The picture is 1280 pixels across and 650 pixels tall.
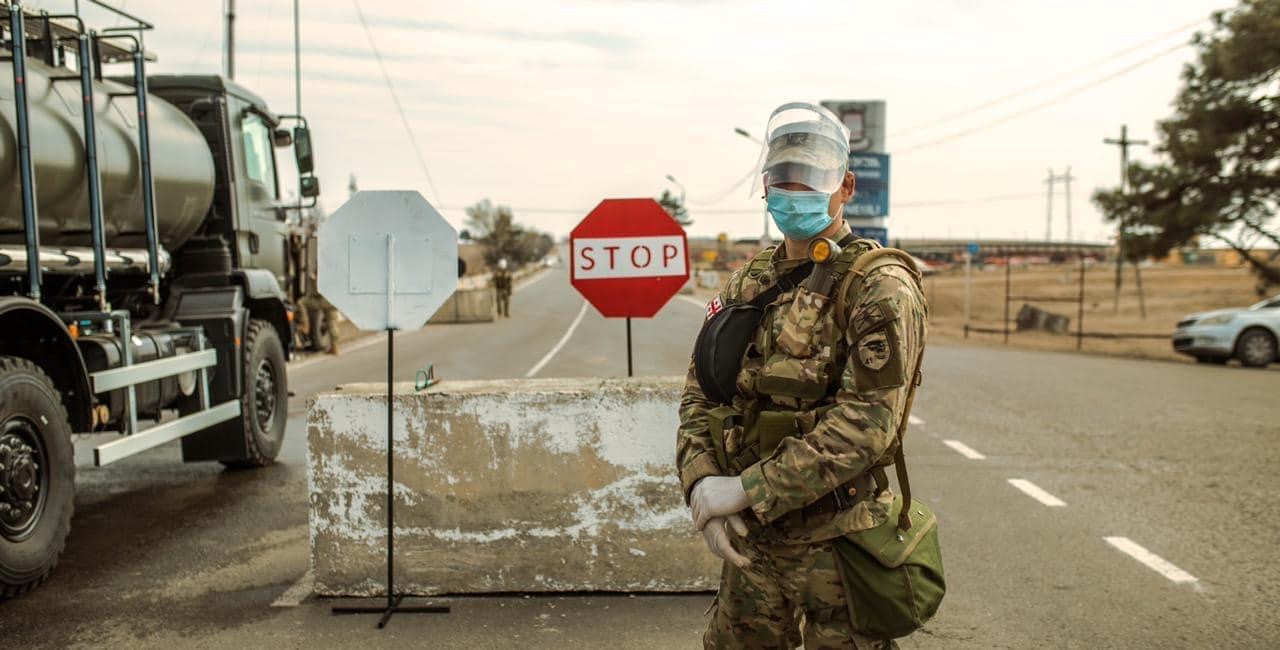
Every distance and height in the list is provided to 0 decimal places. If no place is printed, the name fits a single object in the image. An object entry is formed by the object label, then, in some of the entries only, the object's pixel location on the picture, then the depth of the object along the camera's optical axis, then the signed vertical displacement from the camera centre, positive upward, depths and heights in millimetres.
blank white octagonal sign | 4887 +10
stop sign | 5973 +42
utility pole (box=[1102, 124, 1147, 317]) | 41484 +4826
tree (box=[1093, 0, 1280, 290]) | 22750 +2706
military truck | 5270 -39
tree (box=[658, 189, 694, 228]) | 85938 +4985
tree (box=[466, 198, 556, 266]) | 71938 +2147
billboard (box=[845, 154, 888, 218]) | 25094 +1915
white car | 17891 -1164
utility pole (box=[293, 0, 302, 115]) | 9305 +1783
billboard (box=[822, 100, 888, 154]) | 26688 +3739
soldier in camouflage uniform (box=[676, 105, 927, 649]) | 2400 -372
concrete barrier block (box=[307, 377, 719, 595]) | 4750 -1027
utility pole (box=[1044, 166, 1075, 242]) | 94081 +7708
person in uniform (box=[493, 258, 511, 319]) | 37188 -842
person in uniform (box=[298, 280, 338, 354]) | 18455 -1040
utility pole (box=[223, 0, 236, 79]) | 20984 +4527
